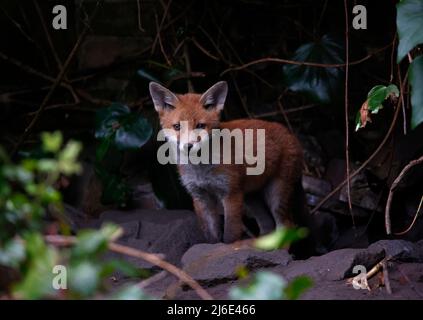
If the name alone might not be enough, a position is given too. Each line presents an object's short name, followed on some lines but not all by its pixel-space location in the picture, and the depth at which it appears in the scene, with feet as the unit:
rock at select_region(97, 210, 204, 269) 16.87
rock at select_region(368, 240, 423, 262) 13.84
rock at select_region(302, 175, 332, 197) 22.08
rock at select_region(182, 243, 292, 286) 13.78
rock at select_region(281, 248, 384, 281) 13.17
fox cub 16.71
